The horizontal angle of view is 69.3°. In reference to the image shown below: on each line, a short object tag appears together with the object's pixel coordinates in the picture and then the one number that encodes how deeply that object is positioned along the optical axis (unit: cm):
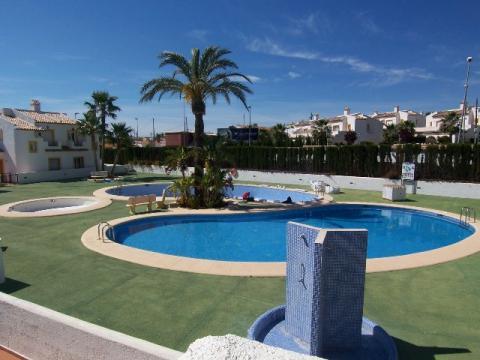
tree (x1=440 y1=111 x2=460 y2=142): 6266
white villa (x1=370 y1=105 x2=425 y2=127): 9100
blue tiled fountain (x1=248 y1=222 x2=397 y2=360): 534
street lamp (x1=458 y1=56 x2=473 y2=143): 3135
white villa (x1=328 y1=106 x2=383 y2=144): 7240
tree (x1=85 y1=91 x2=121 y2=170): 3609
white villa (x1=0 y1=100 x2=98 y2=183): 3216
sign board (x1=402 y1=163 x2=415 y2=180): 2380
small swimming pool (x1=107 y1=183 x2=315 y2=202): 2484
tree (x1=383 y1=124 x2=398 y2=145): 6456
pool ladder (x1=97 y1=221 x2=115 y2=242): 1243
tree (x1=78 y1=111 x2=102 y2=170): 3581
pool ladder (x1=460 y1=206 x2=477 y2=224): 1546
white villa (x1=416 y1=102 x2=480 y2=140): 6644
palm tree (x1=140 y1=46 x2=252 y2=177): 1939
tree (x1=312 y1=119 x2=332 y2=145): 6601
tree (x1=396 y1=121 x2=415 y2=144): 6006
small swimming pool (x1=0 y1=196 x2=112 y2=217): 1719
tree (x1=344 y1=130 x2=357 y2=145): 6606
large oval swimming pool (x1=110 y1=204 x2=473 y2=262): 1305
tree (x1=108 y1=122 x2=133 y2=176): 3556
